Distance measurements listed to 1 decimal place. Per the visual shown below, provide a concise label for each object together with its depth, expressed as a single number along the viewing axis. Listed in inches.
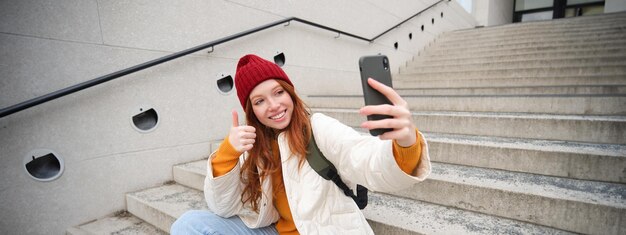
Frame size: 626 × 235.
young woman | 37.4
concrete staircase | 56.4
